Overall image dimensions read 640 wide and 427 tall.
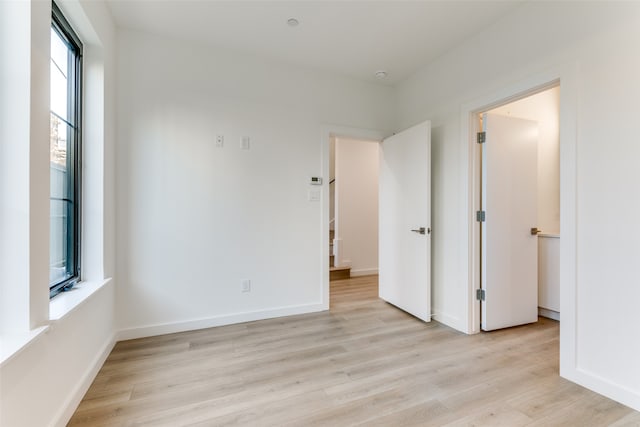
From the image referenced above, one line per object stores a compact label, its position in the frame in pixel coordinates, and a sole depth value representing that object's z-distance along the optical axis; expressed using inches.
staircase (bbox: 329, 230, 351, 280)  181.3
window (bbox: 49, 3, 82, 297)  65.9
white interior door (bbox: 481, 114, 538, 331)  102.0
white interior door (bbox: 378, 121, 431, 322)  111.0
